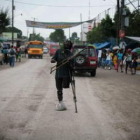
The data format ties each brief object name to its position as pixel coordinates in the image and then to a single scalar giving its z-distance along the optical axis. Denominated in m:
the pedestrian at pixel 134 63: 21.31
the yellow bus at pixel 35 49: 50.16
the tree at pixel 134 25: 31.39
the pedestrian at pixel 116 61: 25.57
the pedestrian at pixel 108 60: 27.81
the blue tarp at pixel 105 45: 38.44
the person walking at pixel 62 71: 8.35
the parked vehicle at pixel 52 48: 62.35
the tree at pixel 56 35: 130.50
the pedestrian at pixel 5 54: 30.62
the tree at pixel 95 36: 48.65
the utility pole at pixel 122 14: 28.31
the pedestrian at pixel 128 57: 21.58
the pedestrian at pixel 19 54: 38.38
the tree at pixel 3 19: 47.38
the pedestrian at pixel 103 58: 28.98
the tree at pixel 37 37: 123.75
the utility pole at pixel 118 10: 30.20
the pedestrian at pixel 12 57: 27.61
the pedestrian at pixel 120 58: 24.70
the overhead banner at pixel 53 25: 52.60
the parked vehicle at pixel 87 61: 18.94
